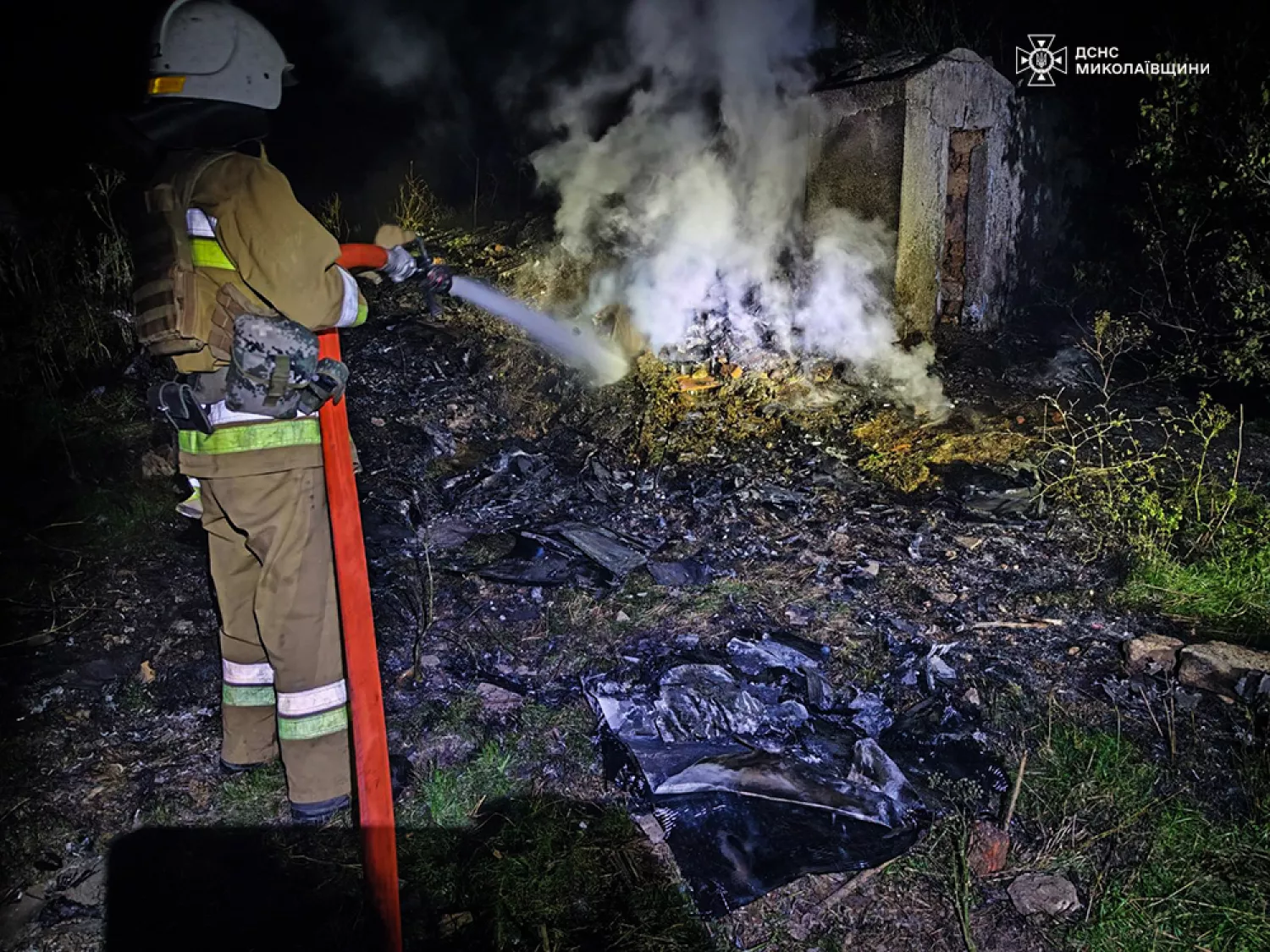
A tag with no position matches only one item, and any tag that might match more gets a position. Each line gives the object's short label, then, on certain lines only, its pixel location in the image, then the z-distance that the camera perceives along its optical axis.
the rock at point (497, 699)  3.43
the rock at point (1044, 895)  2.56
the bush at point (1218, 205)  5.28
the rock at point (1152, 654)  3.48
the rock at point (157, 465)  5.26
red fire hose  2.56
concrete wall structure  6.46
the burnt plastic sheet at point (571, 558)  4.34
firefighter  2.53
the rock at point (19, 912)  2.56
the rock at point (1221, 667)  3.29
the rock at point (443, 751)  3.15
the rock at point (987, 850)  2.69
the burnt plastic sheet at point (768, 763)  2.69
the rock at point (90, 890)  2.68
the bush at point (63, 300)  6.28
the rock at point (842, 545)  4.50
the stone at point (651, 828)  2.76
